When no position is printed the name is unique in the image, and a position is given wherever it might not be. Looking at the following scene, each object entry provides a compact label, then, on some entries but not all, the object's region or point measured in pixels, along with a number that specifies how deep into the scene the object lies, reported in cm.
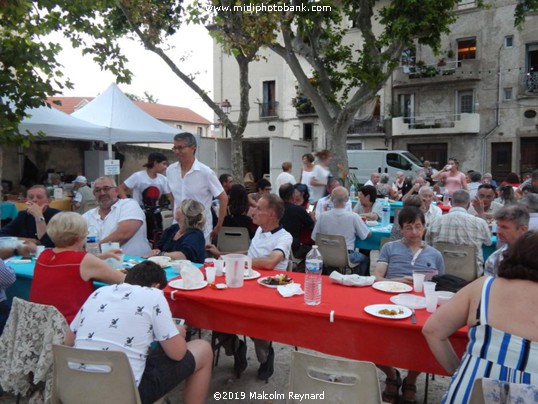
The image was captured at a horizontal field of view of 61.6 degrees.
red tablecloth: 224
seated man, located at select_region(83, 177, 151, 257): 427
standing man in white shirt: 472
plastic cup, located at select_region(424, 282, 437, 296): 244
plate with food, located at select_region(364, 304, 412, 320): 232
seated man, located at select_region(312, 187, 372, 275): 518
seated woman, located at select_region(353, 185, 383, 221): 634
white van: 1808
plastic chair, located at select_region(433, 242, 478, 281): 423
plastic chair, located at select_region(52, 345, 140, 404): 202
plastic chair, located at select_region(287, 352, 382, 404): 181
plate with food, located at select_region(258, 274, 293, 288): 298
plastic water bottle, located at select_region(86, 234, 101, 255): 369
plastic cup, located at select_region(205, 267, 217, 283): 304
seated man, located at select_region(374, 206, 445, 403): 338
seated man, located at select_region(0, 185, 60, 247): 452
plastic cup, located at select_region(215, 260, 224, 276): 322
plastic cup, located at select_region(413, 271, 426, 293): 280
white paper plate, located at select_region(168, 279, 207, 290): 292
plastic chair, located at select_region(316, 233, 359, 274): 498
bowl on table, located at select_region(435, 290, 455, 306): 248
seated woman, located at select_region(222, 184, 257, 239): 528
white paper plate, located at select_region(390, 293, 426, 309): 249
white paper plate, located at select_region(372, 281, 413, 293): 285
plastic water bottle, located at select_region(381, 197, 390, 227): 601
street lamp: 1562
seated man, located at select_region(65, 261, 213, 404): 214
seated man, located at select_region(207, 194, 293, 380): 342
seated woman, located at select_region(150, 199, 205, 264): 372
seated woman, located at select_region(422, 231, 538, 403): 169
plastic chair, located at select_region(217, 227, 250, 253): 511
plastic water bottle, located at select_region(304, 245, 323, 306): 255
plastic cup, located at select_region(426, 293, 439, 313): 244
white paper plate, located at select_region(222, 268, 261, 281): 313
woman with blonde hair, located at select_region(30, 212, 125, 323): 277
